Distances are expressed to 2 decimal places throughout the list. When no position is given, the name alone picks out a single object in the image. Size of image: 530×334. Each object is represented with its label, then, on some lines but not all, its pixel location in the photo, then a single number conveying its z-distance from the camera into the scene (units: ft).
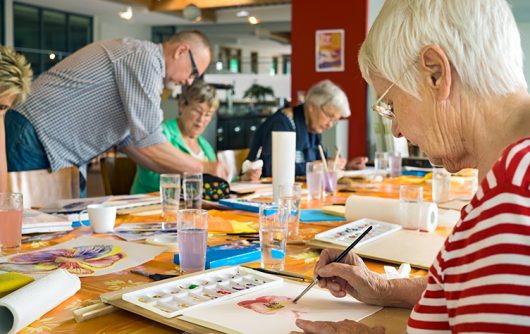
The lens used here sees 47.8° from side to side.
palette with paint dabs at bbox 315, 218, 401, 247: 5.16
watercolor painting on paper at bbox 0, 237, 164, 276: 4.31
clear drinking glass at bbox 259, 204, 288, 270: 4.49
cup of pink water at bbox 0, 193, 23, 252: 5.01
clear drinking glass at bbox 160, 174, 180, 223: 6.64
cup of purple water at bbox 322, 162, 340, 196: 8.81
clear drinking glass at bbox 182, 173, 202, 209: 7.04
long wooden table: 3.20
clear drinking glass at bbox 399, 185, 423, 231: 5.85
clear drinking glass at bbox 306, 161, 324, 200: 8.31
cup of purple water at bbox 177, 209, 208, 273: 4.25
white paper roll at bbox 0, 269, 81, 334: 3.10
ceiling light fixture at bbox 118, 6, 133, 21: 35.42
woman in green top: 12.09
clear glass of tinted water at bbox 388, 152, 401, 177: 11.68
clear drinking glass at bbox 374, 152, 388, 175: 12.03
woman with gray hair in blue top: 13.17
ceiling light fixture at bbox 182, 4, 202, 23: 32.58
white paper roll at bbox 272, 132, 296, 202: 7.47
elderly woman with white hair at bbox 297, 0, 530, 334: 2.20
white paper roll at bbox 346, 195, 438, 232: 5.83
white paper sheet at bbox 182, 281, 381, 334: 3.08
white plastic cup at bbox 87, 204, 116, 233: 5.67
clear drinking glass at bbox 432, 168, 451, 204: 8.14
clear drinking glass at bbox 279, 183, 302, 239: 5.68
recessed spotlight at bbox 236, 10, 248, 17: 38.19
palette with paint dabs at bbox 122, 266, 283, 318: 3.34
